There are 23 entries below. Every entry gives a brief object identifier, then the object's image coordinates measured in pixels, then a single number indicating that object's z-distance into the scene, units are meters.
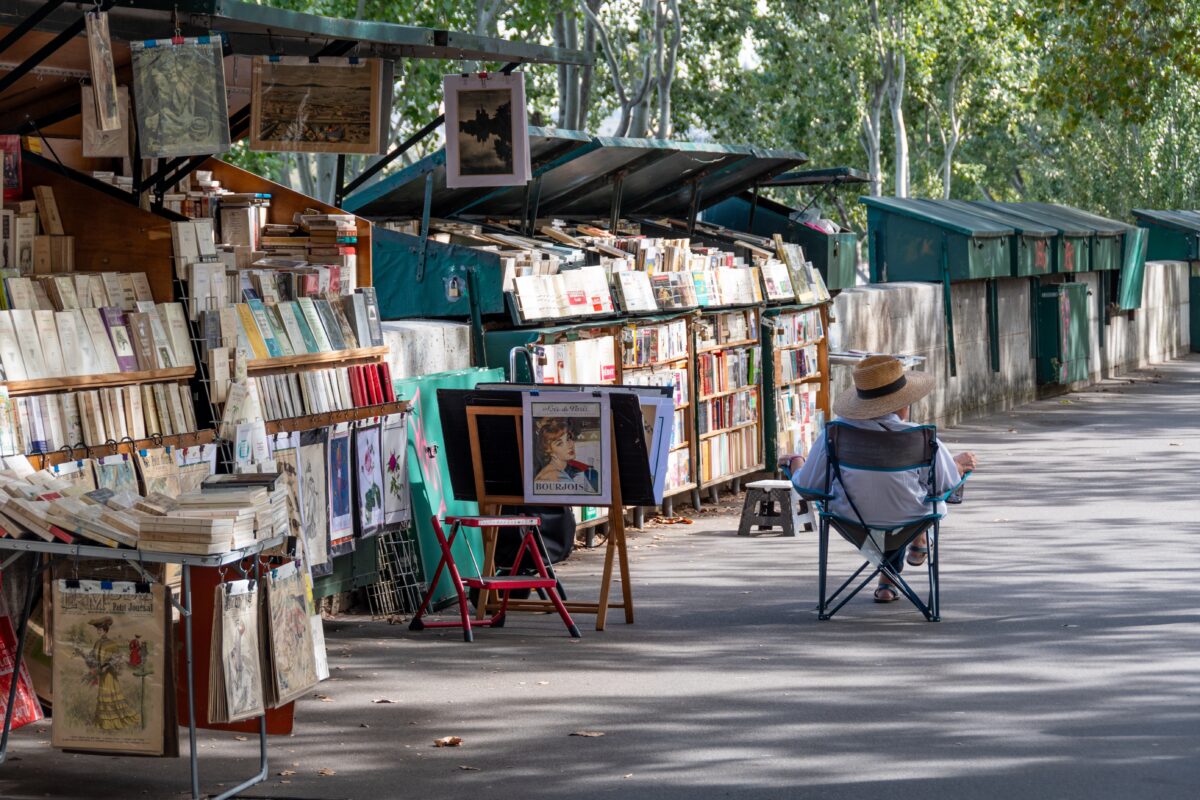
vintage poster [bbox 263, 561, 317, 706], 12.10
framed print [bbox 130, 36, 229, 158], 15.18
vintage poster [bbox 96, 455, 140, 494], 14.82
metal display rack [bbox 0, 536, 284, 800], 11.45
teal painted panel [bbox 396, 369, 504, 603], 19.55
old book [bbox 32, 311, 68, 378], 14.85
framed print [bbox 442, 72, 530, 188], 20.42
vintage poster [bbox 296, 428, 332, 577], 17.69
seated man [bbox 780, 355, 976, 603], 18.31
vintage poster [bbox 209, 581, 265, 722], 11.66
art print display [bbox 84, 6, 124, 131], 14.36
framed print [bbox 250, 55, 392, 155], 18.20
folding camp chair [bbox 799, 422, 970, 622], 18.31
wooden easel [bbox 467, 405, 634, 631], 18.22
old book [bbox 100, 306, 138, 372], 15.59
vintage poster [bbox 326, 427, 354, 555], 18.12
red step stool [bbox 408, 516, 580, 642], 17.81
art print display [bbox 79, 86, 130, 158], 16.72
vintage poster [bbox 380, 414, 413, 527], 18.97
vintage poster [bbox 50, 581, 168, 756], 11.62
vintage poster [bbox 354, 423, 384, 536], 18.48
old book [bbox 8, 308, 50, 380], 14.62
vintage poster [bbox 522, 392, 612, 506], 18.00
